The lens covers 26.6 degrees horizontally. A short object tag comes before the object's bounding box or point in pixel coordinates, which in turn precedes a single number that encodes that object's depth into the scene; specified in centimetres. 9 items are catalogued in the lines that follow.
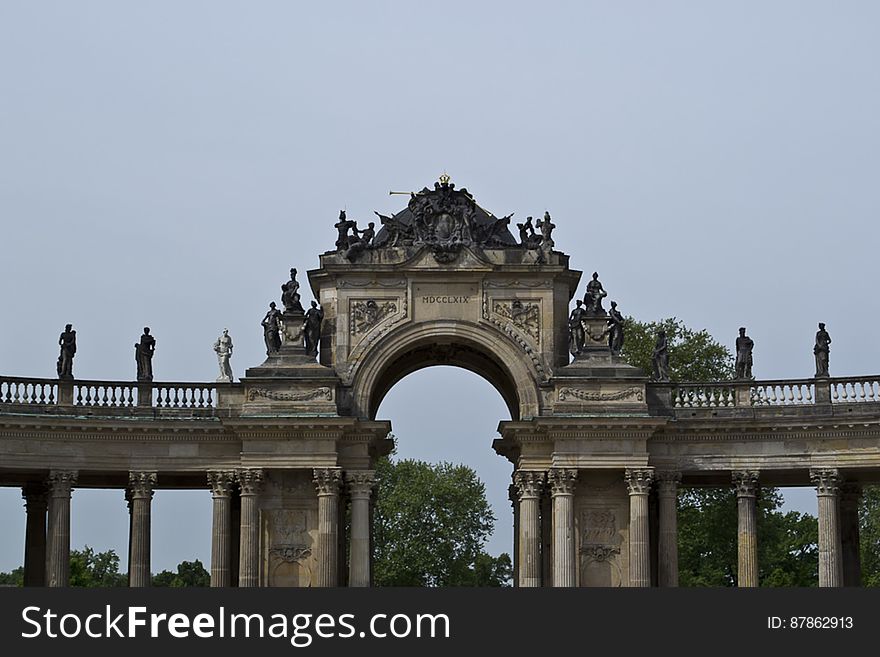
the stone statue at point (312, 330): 6341
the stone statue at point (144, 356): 6456
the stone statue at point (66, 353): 6378
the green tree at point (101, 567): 11994
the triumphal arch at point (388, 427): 6216
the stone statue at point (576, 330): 6353
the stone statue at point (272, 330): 6397
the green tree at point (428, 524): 10862
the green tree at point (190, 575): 12312
